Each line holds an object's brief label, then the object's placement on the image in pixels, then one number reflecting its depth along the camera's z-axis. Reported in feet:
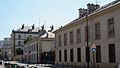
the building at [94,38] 58.16
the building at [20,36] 218.69
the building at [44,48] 124.01
